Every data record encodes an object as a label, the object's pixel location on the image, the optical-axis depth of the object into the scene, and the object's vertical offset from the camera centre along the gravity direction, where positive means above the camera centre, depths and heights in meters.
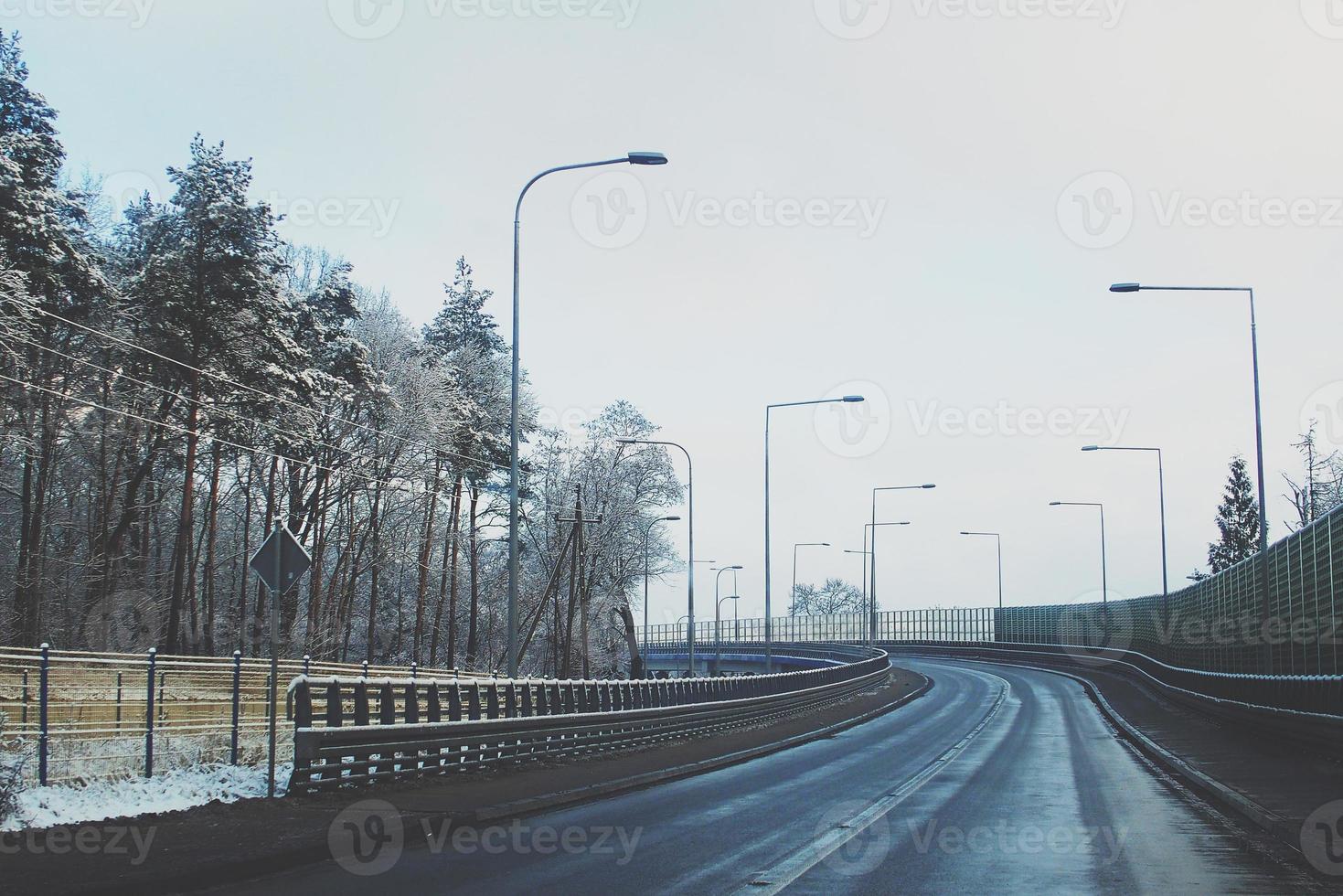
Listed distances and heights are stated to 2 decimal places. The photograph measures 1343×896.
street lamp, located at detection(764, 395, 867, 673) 42.78 -1.06
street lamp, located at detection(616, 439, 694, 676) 47.81 +2.90
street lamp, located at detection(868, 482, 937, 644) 73.19 -0.29
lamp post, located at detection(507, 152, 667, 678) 24.25 +2.47
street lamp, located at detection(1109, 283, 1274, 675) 27.50 +3.69
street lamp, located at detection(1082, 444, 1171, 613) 51.58 +4.58
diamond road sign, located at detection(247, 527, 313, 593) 15.43 +0.47
